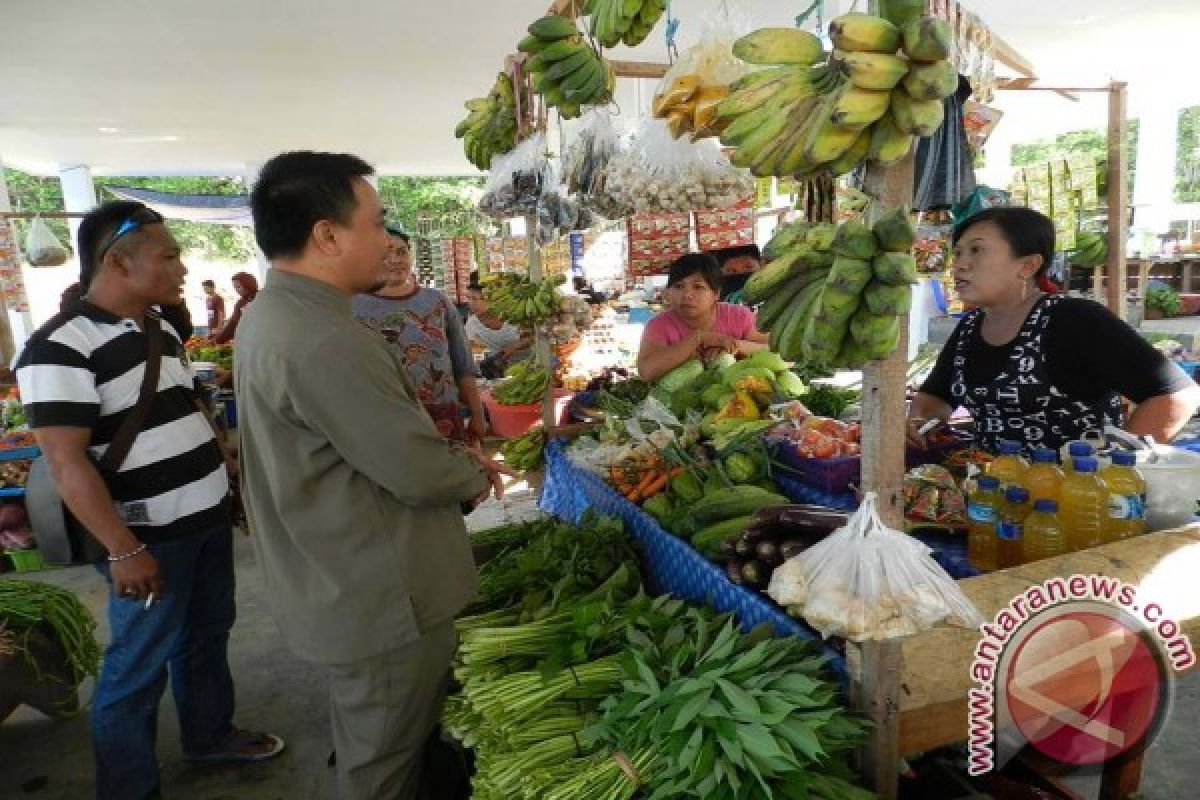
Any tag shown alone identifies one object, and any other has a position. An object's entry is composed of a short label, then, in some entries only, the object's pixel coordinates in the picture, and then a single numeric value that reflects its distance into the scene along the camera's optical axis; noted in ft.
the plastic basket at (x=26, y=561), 15.57
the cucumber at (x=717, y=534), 6.27
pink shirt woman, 11.30
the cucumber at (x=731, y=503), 6.76
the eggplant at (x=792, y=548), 5.16
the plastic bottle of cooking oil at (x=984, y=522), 5.81
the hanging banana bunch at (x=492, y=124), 10.44
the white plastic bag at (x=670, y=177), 8.86
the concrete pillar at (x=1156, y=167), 35.40
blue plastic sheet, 5.45
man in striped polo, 6.72
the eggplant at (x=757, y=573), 5.45
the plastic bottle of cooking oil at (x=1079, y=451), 5.74
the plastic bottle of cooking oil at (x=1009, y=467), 6.23
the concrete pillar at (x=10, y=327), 27.37
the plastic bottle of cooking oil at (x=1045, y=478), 6.08
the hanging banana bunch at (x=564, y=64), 8.21
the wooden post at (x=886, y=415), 3.51
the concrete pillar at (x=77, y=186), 40.93
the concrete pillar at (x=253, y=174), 43.62
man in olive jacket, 5.01
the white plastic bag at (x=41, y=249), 26.53
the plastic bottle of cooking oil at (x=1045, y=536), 5.94
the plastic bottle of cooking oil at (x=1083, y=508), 5.99
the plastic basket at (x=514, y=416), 20.52
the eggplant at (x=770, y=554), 5.34
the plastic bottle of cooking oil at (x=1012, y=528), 5.68
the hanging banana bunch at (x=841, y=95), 3.19
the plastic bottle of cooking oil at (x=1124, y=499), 5.87
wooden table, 4.09
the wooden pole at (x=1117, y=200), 12.84
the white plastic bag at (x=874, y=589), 3.58
